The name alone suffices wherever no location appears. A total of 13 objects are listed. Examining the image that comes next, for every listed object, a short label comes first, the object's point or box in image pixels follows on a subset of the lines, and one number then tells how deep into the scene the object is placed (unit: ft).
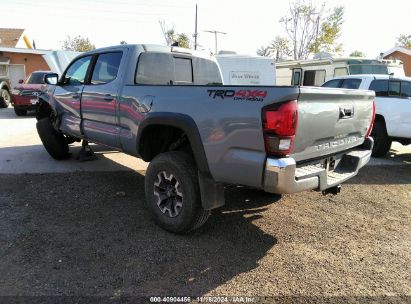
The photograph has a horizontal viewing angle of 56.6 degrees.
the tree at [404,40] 175.11
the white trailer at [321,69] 45.32
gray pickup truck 10.18
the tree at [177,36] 132.49
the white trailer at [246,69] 54.60
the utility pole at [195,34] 117.80
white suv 25.44
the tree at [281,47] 123.54
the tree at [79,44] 170.12
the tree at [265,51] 139.26
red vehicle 47.70
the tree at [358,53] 130.41
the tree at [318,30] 112.06
